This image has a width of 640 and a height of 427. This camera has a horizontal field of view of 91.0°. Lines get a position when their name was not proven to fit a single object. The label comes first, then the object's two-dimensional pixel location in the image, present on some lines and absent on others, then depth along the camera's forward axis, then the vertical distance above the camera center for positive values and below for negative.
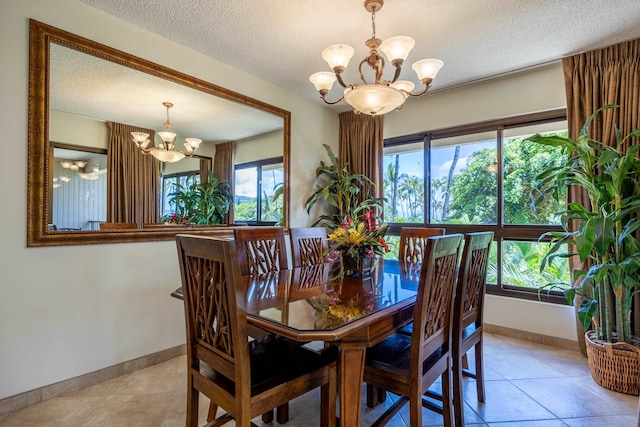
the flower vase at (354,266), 2.03 -0.33
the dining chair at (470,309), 1.65 -0.55
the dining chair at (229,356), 1.12 -0.60
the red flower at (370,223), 1.99 -0.05
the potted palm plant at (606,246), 2.09 -0.21
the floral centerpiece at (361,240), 1.97 -0.15
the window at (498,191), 3.08 +0.27
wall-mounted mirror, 1.96 +0.71
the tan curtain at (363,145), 4.00 +0.93
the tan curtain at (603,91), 2.48 +1.03
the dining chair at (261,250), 2.16 -0.25
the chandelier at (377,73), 1.89 +0.94
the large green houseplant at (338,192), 3.92 +0.30
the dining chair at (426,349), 1.34 -0.65
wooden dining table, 1.15 -0.40
